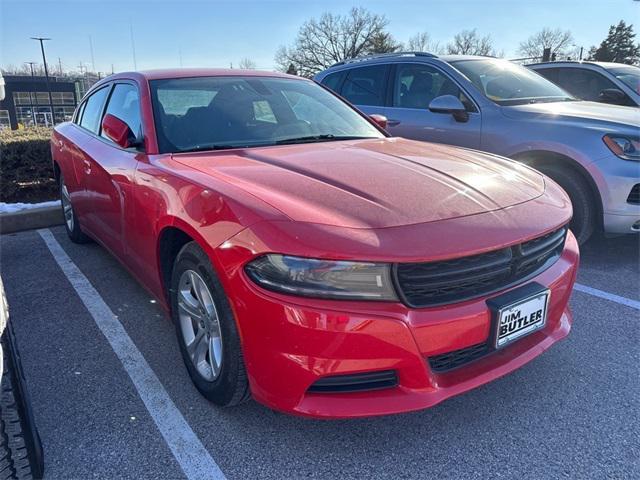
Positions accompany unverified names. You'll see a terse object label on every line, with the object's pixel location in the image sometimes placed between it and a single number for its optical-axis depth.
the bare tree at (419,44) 57.09
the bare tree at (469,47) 58.25
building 36.66
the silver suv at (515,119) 3.88
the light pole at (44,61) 34.50
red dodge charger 1.72
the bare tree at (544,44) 58.03
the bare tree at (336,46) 52.25
